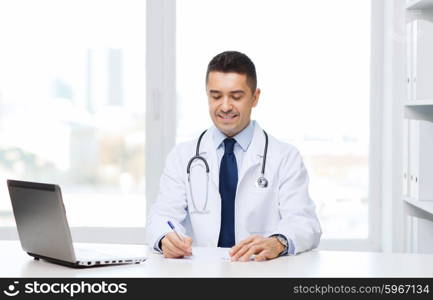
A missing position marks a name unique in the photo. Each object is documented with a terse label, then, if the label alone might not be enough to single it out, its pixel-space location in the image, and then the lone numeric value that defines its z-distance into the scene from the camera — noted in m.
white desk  1.87
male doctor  2.44
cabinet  3.02
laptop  1.85
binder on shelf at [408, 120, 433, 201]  3.02
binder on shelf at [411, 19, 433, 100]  3.03
